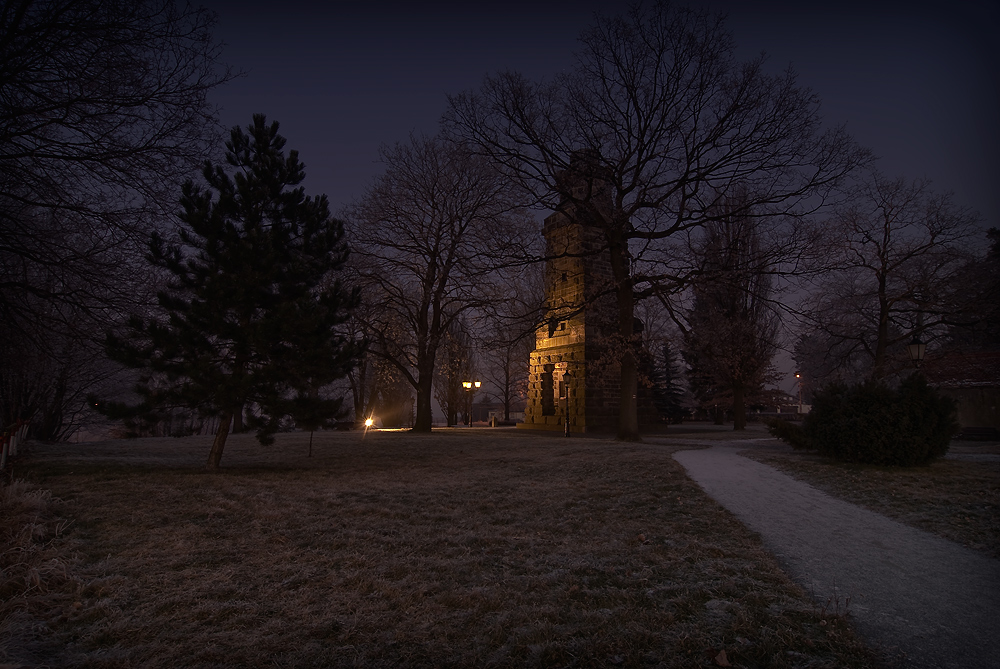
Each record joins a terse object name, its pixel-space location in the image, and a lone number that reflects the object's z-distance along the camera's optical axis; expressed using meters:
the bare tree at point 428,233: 18.22
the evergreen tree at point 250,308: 8.00
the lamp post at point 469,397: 36.94
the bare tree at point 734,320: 13.45
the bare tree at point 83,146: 5.20
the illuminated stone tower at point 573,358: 22.64
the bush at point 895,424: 8.92
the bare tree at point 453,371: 20.97
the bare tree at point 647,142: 12.95
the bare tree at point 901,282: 17.16
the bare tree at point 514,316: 15.49
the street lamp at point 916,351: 13.84
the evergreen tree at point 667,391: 36.94
